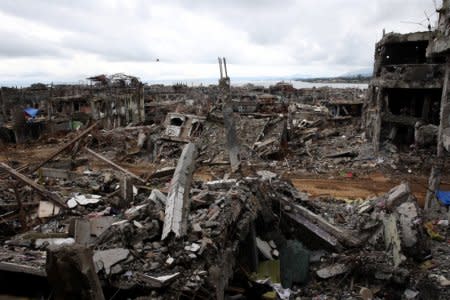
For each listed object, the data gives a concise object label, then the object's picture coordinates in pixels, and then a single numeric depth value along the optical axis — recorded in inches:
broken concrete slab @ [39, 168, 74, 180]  391.2
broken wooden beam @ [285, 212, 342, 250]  295.8
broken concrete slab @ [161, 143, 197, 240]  223.1
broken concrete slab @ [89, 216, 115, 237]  238.1
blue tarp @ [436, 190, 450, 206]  374.3
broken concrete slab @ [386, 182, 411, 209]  310.3
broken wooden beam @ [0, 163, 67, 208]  292.7
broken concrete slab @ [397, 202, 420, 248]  272.8
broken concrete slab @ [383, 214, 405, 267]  266.7
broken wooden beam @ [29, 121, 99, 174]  363.4
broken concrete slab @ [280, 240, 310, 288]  275.7
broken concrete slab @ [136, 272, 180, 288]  181.3
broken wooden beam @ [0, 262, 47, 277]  190.4
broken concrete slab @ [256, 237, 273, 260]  292.0
